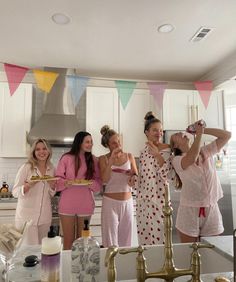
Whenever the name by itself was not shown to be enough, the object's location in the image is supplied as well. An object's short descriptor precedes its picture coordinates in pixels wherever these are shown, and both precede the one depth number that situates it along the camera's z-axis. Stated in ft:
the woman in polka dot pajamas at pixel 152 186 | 5.98
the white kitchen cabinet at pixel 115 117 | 10.91
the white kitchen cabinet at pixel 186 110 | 11.16
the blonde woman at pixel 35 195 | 6.86
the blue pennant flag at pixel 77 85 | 8.03
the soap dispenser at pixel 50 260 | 2.47
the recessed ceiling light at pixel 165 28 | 7.53
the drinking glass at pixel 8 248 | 2.78
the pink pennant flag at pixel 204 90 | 8.23
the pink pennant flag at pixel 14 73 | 7.30
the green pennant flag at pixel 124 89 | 7.94
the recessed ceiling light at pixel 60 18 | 7.00
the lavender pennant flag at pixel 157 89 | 8.16
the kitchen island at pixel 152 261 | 3.28
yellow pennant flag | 7.36
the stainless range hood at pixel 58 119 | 9.99
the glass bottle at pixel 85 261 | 2.62
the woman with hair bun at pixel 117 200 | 6.80
